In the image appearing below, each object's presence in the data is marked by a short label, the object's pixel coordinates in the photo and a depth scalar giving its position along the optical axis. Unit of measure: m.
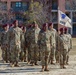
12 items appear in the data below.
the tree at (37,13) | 50.06
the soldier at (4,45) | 18.54
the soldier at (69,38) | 16.61
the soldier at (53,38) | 15.27
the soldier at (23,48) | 17.80
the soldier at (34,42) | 17.12
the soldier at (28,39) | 17.48
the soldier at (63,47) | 15.99
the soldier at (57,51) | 16.29
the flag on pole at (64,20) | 20.40
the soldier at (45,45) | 14.85
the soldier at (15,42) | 16.47
